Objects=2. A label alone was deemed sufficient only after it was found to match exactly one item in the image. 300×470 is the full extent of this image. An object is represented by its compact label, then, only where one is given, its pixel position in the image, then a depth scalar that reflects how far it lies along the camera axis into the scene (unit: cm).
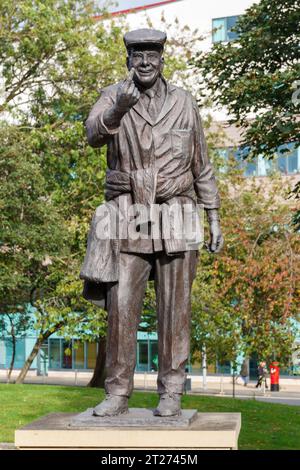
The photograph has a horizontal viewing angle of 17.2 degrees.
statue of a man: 766
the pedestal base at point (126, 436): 691
